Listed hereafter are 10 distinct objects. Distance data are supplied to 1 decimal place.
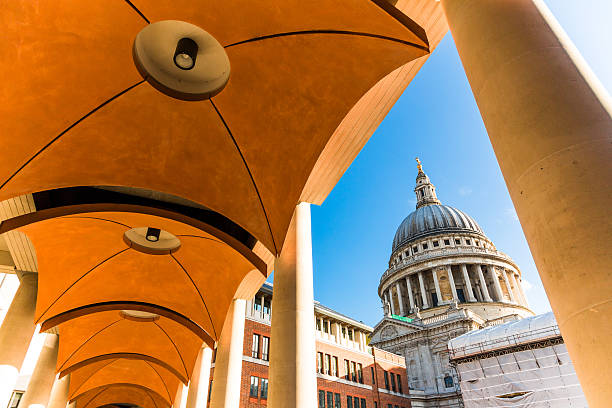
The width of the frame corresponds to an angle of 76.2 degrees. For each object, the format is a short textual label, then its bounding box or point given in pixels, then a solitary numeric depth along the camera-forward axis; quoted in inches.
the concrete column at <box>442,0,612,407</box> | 75.8
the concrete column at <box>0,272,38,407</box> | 402.3
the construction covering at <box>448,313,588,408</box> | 941.8
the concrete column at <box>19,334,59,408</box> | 607.2
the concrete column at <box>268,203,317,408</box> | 231.9
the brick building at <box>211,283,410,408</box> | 1132.5
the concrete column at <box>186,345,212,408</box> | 548.8
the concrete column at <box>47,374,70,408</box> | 768.2
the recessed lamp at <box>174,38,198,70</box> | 266.2
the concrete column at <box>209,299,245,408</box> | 410.6
